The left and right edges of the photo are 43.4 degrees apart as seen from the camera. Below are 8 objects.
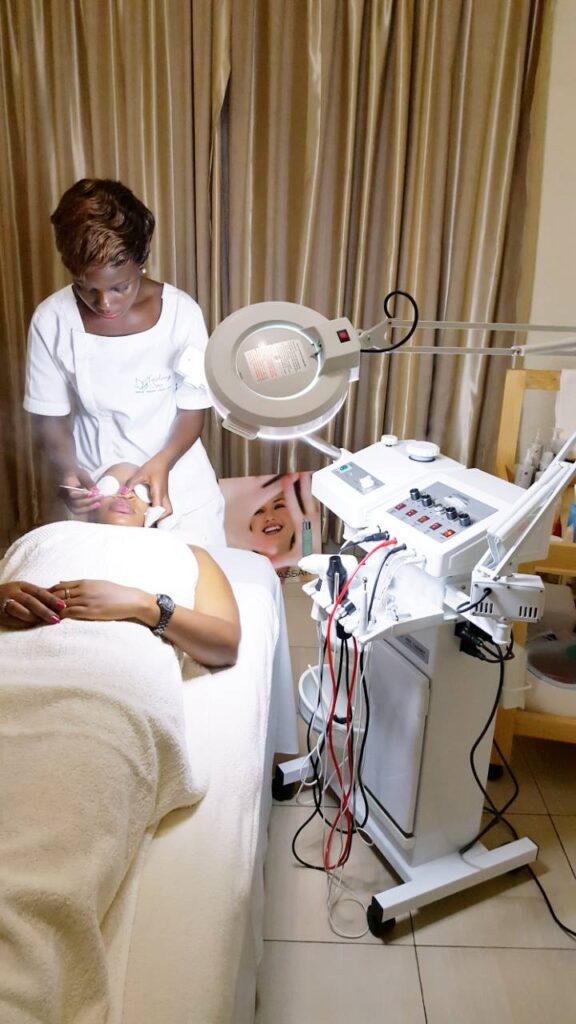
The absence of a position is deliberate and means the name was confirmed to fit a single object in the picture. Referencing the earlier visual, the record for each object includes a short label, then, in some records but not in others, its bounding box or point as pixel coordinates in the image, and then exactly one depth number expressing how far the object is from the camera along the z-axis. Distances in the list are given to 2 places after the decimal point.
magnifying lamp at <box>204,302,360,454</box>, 0.85
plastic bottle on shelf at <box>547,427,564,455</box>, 2.21
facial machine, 0.90
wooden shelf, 1.64
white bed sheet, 0.83
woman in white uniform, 1.81
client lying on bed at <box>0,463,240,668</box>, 1.21
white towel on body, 0.75
